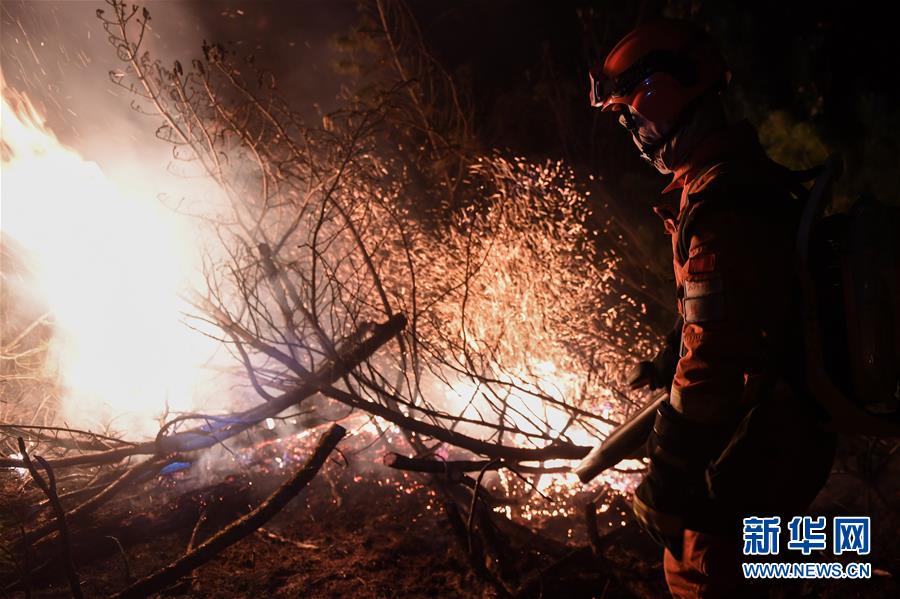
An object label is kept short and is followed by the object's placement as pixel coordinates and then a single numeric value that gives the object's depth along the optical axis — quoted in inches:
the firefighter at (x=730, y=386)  84.1
